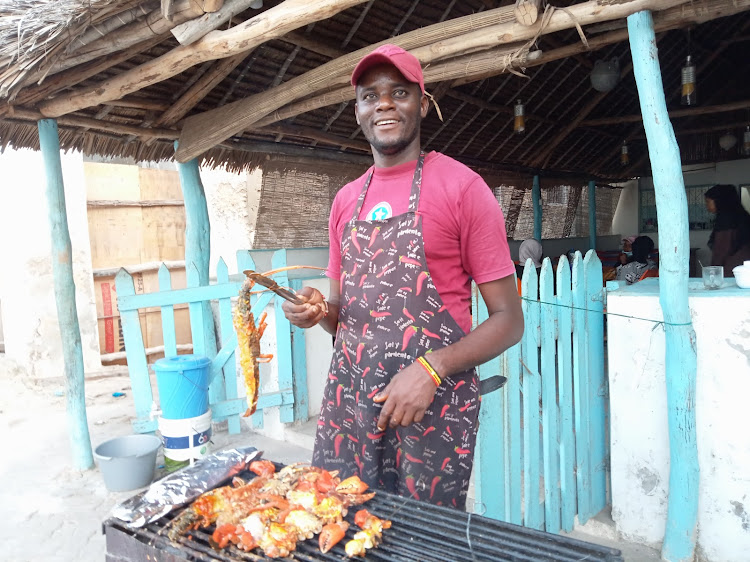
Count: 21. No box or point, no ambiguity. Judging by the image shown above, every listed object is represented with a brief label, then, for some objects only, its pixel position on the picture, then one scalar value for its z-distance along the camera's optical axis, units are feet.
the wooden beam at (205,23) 9.89
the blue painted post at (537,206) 31.45
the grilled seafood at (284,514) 4.74
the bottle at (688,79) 19.40
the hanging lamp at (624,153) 32.14
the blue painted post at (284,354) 15.19
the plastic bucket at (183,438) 14.06
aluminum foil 5.23
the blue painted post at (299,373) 15.89
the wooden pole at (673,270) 8.93
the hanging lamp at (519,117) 22.24
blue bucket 13.76
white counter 8.91
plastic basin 13.67
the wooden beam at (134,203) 27.73
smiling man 5.64
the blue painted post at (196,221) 17.65
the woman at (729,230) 18.97
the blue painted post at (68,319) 15.42
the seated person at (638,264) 21.98
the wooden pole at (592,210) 36.68
